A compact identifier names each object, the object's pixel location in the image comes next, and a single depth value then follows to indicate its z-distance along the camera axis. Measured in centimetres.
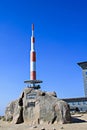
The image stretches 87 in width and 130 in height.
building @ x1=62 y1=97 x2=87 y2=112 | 8625
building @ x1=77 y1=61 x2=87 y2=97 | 10725
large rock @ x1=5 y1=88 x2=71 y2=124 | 2719
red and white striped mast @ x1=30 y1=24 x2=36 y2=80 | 4543
